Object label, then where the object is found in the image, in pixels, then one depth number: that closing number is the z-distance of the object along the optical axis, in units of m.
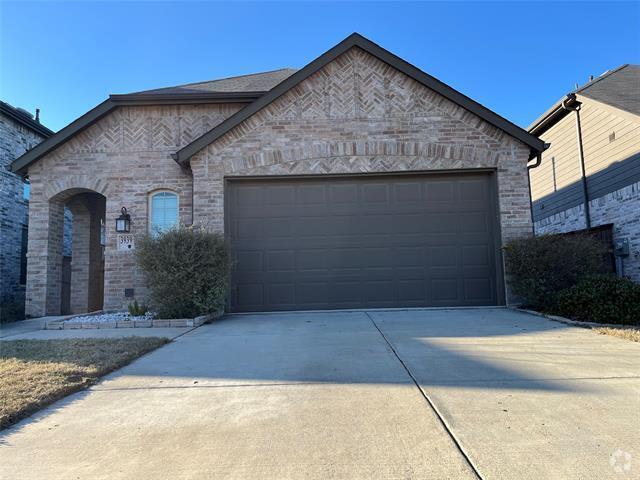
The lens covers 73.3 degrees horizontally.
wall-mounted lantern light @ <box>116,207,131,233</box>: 9.78
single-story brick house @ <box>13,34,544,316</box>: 9.24
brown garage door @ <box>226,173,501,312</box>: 9.23
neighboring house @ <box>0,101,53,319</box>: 12.48
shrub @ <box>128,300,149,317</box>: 8.60
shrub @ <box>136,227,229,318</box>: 7.70
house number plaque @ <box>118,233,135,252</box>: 9.93
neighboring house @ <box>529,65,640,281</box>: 10.88
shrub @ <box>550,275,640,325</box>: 6.61
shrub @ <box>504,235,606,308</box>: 8.12
